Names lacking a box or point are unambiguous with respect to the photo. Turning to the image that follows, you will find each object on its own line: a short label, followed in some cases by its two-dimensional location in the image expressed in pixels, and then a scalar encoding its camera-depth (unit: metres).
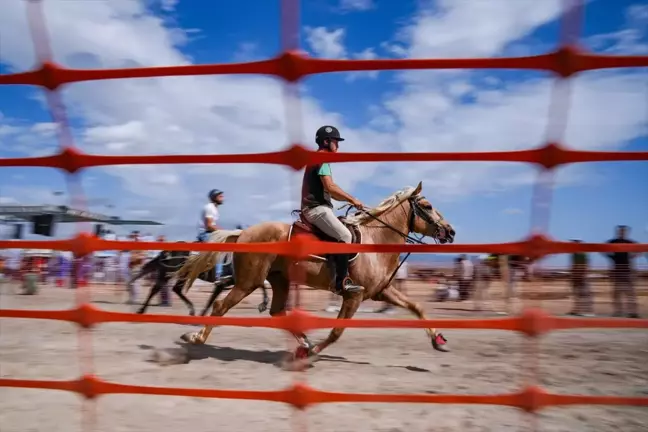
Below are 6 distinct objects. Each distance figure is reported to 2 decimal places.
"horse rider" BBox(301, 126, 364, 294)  4.47
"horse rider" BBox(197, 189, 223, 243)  6.48
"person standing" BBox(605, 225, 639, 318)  7.25
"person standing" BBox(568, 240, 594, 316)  7.43
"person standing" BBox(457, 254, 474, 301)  9.48
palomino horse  5.38
